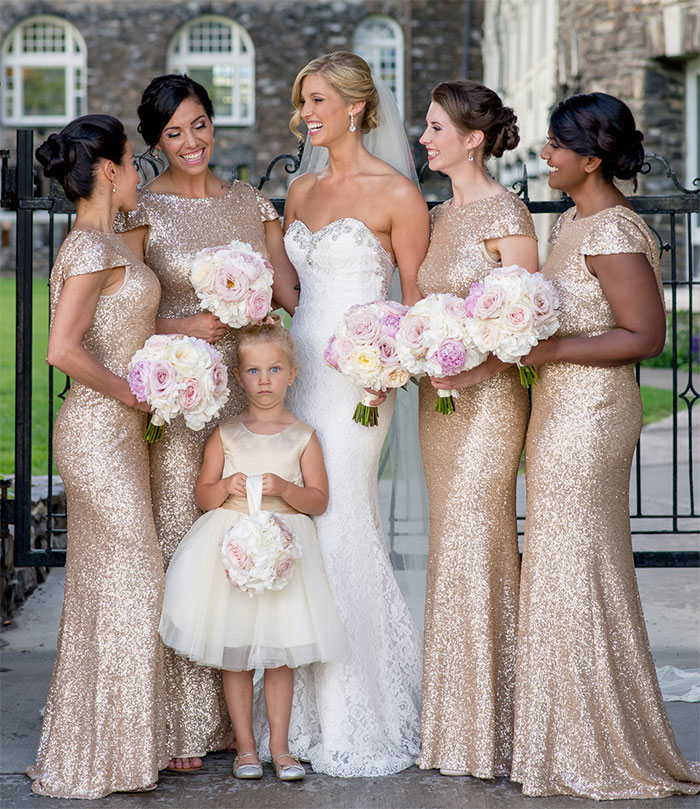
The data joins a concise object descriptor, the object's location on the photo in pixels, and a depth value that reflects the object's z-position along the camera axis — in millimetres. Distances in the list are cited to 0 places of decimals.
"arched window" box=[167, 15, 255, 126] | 31172
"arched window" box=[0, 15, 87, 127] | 31672
